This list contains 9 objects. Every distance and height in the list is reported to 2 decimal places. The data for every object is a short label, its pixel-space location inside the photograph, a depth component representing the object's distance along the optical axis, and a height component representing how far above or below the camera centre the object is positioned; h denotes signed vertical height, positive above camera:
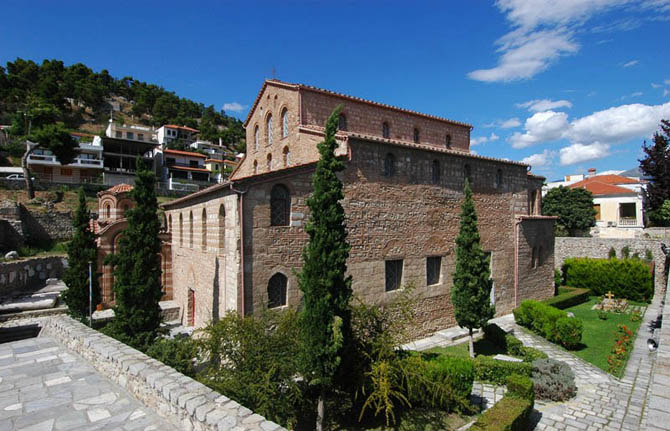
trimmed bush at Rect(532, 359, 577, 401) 10.11 -4.50
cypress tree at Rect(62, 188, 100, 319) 14.73 -1.56
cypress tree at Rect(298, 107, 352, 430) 7.27 -1.22
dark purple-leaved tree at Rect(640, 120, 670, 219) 28.41 +3.92
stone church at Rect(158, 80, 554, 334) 11.04 +0.23
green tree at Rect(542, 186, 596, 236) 35.00 +0.89
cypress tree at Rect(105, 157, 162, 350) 11.49 -1.54
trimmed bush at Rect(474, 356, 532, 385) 10.81 -4.44
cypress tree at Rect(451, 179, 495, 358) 12.50 -1.99
